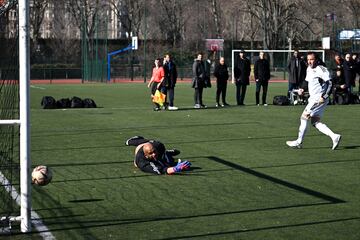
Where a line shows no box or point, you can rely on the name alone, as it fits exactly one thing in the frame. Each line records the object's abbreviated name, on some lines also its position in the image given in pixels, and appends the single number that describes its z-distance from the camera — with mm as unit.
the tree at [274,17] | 71438
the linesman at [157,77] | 22547
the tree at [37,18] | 65512
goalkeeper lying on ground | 10195
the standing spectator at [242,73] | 24453
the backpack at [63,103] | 24375
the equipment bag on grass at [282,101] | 24922
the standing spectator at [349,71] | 24470
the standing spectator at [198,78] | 23500
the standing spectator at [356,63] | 25859
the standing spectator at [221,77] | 24328
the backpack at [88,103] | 24498
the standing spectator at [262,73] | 24344
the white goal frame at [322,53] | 35225
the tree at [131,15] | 82125
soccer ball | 8805
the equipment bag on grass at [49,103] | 24078
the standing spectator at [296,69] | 23750
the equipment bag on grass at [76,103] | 24370
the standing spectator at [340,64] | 24594
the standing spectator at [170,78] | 22797
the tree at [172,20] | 83188
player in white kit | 12539
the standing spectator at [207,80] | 24062
